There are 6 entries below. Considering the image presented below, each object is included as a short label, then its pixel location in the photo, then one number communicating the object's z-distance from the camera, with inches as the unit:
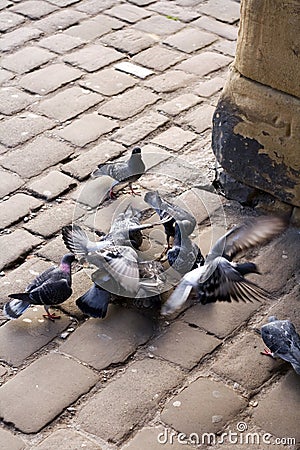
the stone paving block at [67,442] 212.4
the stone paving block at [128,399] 218.5
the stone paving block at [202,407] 219.1
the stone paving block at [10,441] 212.6
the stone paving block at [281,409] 218.9
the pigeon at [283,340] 231.8
